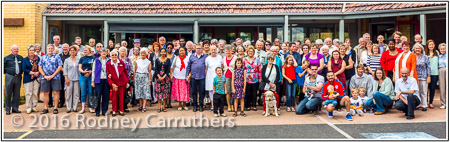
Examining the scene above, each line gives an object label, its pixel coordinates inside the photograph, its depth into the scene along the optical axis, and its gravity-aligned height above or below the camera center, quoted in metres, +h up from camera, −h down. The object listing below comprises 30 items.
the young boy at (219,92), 8.24 -0.42
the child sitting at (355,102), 8.43 -0.67
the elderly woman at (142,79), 8.98 -0.14
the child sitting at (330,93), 8.11 -0.45
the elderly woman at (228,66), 8.66 +0.14
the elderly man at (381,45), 10.16 +0.70
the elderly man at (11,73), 8.74 +0.01
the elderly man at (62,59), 9.12 +0.33
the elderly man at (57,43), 10.38 +0.82
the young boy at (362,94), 8.73 -0.51
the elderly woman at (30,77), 8.84 -0.08
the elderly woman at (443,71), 9.07 +0.00
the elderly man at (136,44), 10.69 +0.80
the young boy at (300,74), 8.90 -0.05
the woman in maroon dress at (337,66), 8.95 +0.13
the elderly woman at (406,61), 8.61 +0.22
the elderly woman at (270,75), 8.57 -0.07
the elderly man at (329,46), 10.04 +0.67
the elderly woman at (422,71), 8.80 +0.00
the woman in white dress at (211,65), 8.88 +0.17
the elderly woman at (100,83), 8.45 -0.22
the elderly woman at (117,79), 8.33 -0.13
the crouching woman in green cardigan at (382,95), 8.34 -0.51
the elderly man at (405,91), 8.08 -0.42
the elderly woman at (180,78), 9.02 -0.13
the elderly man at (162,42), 10.48 +0.83
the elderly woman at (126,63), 8.74 +0.23
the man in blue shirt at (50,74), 8.79 -0.01
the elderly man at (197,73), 8.90 -0.01
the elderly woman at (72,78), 8.77 -0.11
